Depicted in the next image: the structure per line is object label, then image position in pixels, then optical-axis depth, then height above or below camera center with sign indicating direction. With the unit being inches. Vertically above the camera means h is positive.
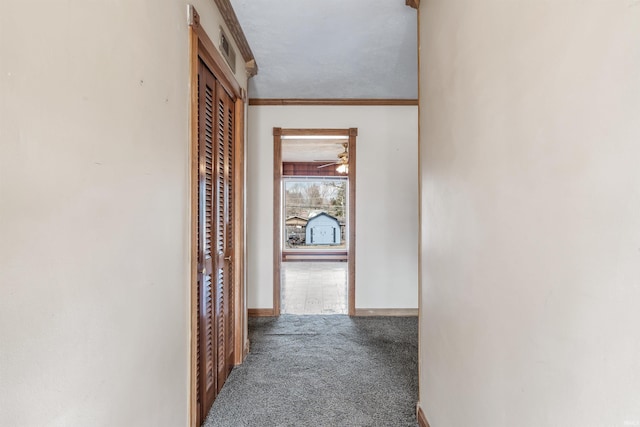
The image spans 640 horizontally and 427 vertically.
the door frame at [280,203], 165.3 +4.9
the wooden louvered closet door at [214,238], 80.0 -6.2
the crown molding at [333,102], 163.3 +52.1
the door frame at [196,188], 69.6 +6.3
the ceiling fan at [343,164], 236.1 +37.5
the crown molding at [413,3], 84.2 +51.3
